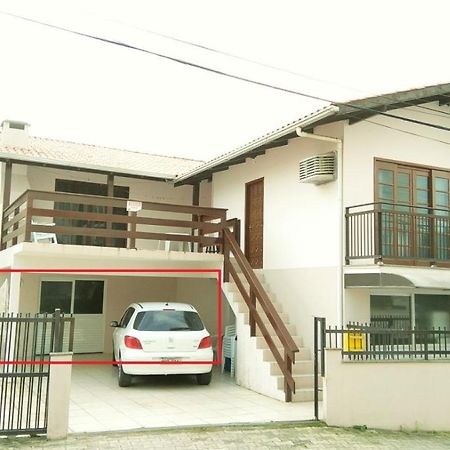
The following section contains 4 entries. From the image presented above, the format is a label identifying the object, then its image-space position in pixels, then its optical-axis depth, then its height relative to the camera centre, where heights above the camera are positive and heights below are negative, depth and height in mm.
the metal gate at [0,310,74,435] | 6594 -1154
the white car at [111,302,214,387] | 9547 -1054
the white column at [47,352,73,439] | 6633 -1452
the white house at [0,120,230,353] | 10680 +1158
